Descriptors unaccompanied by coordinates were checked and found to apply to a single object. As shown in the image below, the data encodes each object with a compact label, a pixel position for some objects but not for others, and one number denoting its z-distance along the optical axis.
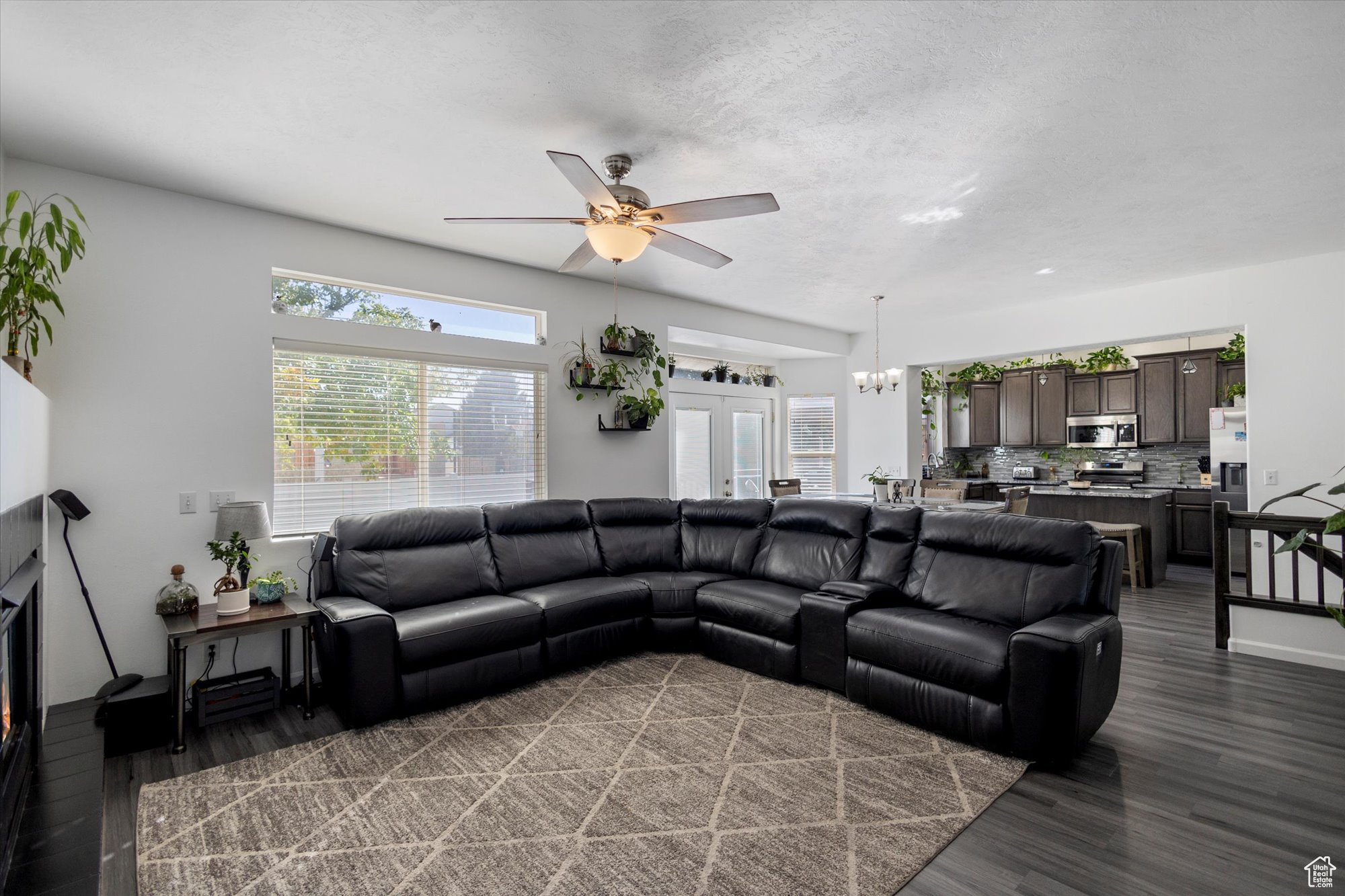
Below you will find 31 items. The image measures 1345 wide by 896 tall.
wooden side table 2.86
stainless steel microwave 7.84
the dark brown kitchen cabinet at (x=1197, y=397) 7.21
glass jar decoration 3.20
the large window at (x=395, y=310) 3.89
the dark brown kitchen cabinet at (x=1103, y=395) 7.85
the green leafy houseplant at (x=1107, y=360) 7.68
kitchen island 6.30
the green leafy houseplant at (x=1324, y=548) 1.58
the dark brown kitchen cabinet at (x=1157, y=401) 7.51
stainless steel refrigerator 6.46
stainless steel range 7.99
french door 6.95
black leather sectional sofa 2.79
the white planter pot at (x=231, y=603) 3.18
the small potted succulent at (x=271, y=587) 3.43
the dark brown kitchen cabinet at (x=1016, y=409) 8.60
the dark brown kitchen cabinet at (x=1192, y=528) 7.06
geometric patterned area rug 2.02
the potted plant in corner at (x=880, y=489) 6.09
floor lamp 2.99
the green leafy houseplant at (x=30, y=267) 2.58
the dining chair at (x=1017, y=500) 5.60
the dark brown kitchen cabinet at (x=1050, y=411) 8.36
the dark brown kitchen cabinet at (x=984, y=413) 8.88
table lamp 3.29
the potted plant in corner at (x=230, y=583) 3.19
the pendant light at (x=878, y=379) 6.28
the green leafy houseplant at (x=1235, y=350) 6.78
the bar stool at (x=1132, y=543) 6.02
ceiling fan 2.48
